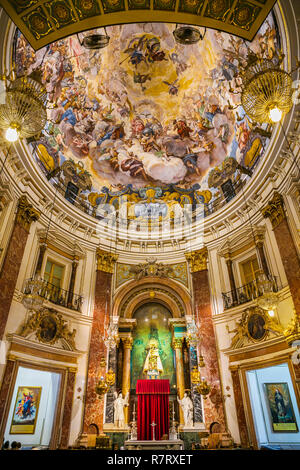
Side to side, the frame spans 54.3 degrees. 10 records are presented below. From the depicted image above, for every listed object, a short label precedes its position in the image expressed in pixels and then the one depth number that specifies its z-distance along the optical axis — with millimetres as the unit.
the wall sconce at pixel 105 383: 11492
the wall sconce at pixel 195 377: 12085
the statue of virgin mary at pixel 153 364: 13664
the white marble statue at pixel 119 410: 12219
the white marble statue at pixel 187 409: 12098
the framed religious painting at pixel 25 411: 11289
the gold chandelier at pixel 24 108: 6484
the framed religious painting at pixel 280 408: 11109
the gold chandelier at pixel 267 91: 6336
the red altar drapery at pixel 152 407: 12469
